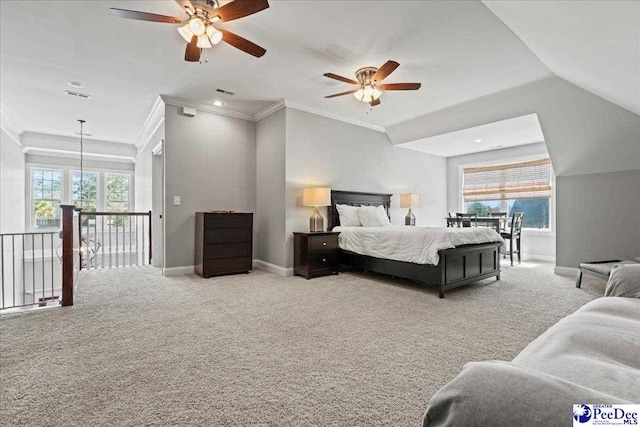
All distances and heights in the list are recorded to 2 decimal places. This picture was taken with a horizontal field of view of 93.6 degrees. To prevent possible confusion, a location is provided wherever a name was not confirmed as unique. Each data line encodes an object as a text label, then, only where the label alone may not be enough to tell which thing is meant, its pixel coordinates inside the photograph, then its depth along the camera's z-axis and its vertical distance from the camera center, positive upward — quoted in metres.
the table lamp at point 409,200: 6.33 +0.24
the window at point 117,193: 8.19 +0.50
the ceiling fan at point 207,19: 2.24 +1.51
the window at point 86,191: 7.81 +0.53
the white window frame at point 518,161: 6.21 +0.71
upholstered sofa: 0.51 -0.42
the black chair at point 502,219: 6.03 -0.15
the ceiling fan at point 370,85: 3.52 +1.53
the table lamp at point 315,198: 4.63 +0.20
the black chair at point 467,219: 5.98 -0.15
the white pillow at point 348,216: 5.14 -0.08
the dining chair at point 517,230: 5.76 -0.36
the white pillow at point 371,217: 5.20 -0.10
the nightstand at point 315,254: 4.44 -0.65
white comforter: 3.51 -0.38
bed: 3.47 -0.71
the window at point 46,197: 7.28 +0.34
